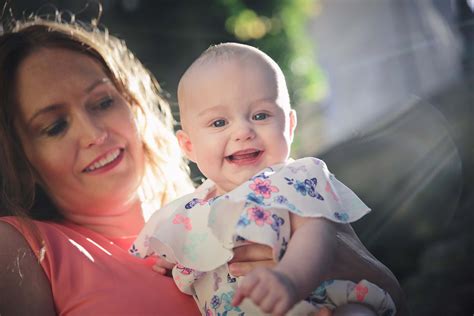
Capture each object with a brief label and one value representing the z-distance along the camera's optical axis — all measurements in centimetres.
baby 131
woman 160
